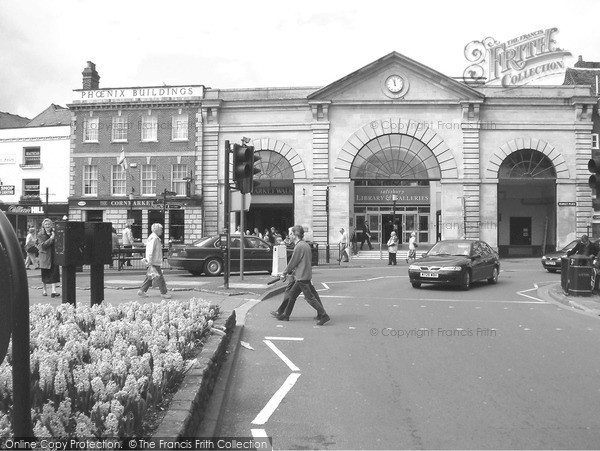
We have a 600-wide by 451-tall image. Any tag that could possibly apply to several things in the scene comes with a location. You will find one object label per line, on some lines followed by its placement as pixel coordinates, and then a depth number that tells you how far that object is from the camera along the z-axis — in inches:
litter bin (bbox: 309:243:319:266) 1071.7
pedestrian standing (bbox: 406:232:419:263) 1185.4
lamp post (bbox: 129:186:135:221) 1453.0
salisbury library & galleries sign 1515.7
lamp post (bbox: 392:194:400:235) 1520.7
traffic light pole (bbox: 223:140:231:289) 572.1
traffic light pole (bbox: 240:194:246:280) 590.0
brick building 1471.5
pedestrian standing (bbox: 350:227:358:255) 1408.7
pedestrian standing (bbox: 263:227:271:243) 1276.1
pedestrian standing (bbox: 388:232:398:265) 1131.9
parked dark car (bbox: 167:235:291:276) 802.8
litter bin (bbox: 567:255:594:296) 563.2
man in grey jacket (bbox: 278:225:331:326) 409.4
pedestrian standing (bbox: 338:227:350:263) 1203.4
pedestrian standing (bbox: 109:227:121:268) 869.8
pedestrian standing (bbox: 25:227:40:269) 785.8
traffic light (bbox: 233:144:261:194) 570.9
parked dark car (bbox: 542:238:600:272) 928.3
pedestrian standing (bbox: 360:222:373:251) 1444.4
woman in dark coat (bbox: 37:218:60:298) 532.1
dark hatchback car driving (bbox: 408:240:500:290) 636.1
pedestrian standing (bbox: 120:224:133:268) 1056.2
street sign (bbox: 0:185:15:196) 1590.8
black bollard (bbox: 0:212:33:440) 103.3
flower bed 151.3
